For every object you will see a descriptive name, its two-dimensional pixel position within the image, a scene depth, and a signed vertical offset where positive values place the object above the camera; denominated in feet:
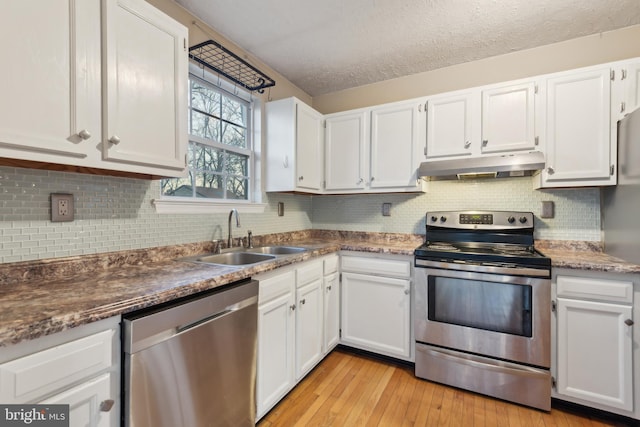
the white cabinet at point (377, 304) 7.28 -2.41
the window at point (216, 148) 6.63 +1.62
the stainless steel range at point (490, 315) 5.89 -2.24
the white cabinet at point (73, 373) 2.43 -1.47
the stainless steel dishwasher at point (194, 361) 3.25 -1.95
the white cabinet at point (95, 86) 3.17 +1.62
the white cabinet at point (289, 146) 8.07 +1.88
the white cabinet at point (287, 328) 5.32 -2.41
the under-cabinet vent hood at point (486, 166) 6.46 +1.08
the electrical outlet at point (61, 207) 4.24 +0.08
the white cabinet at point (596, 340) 5.32 -2.43
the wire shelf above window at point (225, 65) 6.28 +3.51
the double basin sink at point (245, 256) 6.17 -0.99
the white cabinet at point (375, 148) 8.04 +1.86
